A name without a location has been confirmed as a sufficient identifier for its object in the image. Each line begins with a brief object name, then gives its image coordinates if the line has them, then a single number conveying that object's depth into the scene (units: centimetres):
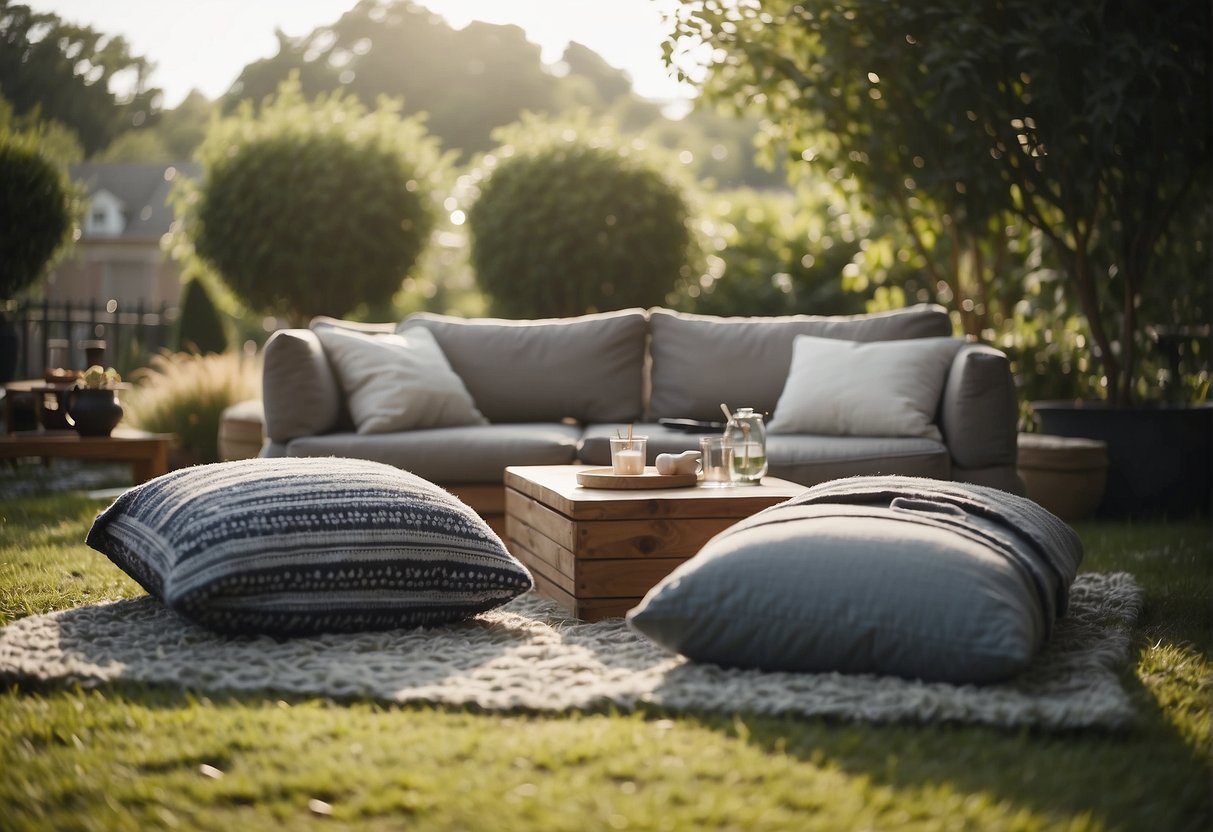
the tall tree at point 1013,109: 473
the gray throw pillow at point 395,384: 425
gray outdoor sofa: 408
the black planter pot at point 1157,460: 518
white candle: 323
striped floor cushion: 260
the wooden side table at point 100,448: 515
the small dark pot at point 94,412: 522
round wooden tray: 314
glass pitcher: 332
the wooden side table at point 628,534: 299
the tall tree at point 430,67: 1584
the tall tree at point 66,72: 682
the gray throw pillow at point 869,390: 414
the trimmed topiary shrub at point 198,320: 938
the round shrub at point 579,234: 711
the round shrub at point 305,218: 747
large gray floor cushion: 223
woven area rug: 218
